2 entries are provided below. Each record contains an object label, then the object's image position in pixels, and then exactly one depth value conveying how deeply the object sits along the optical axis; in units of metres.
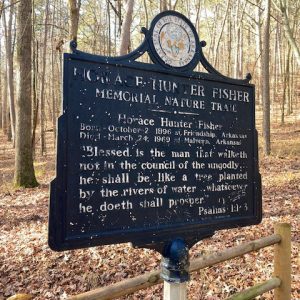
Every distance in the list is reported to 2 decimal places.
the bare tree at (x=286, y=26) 11.27
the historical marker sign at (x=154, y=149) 2.18
